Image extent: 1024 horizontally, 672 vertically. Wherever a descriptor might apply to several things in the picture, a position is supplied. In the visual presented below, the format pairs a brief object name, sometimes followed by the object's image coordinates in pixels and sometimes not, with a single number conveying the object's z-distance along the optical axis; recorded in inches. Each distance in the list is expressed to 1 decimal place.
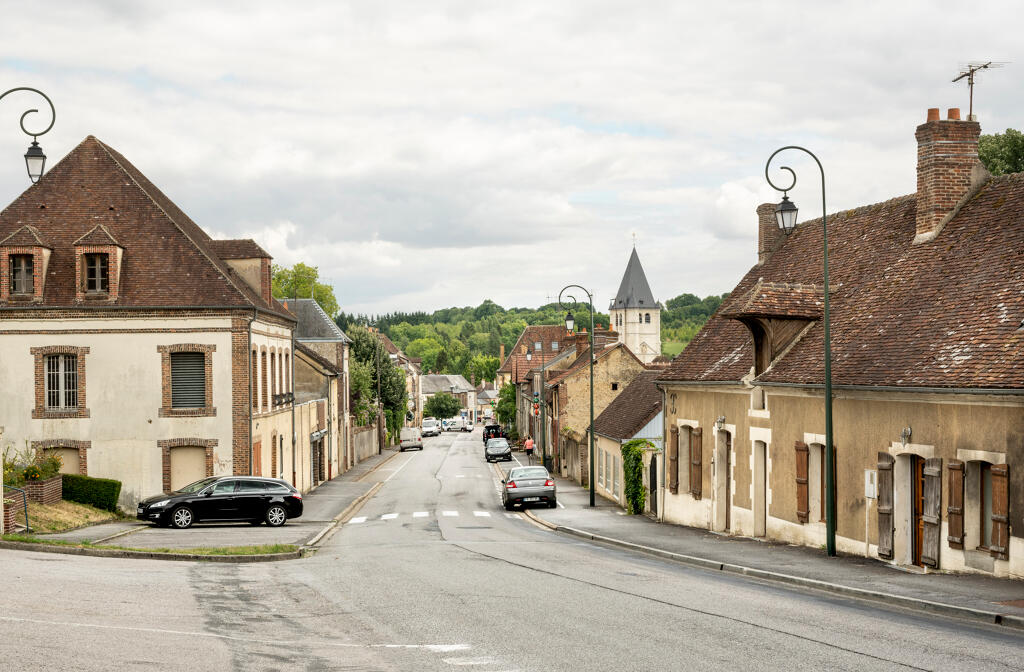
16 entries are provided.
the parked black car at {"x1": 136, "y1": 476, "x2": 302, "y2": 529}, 1067.9
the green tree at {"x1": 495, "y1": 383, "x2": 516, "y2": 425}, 3718.0
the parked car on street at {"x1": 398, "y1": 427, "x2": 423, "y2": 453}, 3296.0
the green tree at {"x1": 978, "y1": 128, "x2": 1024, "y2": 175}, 1574.8
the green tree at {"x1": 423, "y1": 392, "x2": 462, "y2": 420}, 5610.2
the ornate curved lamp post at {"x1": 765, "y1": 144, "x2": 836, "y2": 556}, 727.7
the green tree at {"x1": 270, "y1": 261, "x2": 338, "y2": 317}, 3390.7
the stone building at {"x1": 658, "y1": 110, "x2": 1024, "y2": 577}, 619.2
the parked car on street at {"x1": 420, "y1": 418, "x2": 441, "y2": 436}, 4542.3
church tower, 5772.6
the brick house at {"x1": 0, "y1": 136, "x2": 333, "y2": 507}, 1237.7
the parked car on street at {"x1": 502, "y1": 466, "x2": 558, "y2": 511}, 1422.2
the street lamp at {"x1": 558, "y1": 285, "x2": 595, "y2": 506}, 1535.3
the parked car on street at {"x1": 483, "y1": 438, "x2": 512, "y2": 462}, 2640.3
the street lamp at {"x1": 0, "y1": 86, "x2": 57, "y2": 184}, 700.0
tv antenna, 861.8
